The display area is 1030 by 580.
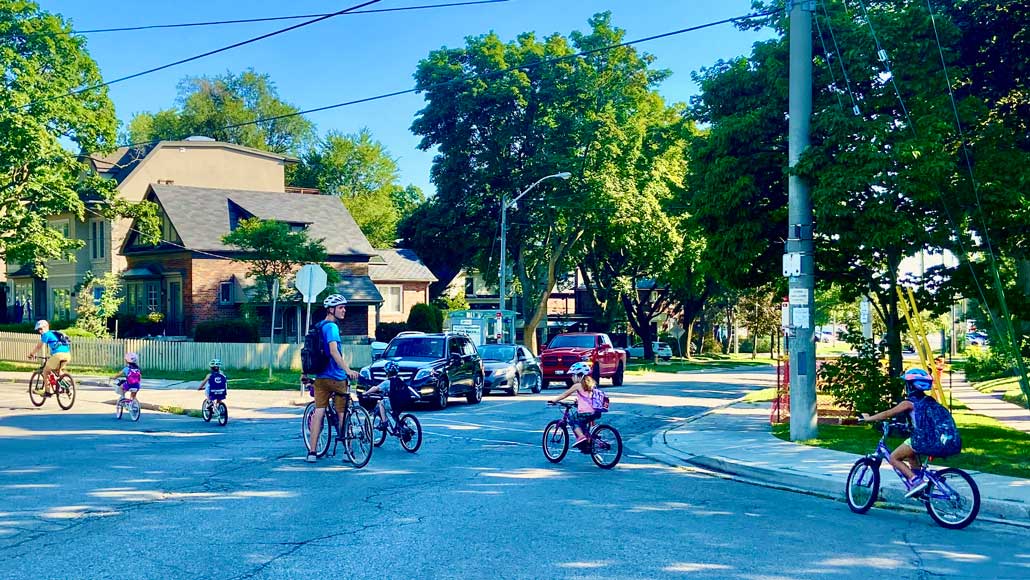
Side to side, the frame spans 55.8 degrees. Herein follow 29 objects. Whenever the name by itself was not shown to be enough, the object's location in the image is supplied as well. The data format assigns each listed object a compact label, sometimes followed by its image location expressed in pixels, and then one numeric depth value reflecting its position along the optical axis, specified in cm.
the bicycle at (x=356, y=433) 1234
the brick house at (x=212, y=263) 4366
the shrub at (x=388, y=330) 5057
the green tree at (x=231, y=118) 8375
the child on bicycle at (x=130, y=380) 1798
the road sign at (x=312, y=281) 2316
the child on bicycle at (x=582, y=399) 1310
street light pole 3734
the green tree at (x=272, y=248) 3791
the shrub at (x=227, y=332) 3862
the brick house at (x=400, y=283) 5891
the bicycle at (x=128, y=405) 1808
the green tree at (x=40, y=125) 3656
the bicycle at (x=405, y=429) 1398
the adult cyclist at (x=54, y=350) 2020
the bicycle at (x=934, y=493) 929
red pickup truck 3147
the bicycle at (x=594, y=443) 1292
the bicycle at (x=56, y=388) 2006
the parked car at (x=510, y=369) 2689
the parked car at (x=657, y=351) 6556
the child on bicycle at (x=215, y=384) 1752
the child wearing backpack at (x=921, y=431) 936
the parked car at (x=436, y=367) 2073
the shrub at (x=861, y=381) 1677
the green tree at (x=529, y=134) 4462
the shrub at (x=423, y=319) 4844
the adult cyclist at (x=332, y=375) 1184
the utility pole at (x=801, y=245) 1508
